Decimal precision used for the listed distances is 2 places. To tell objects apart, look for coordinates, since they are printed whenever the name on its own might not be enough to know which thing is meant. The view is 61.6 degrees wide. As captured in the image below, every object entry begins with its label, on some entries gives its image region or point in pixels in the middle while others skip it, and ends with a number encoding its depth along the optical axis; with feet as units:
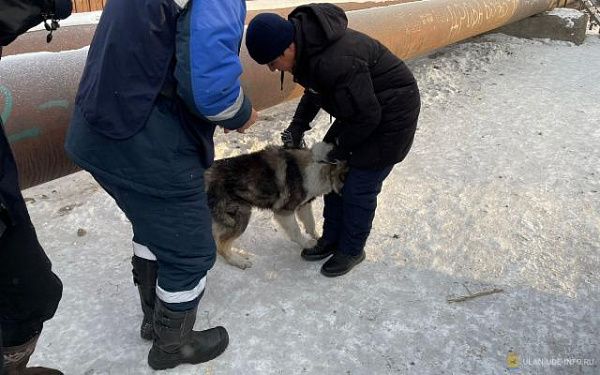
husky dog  11.96
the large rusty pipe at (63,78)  8.98
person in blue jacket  6.49
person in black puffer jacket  9.20
